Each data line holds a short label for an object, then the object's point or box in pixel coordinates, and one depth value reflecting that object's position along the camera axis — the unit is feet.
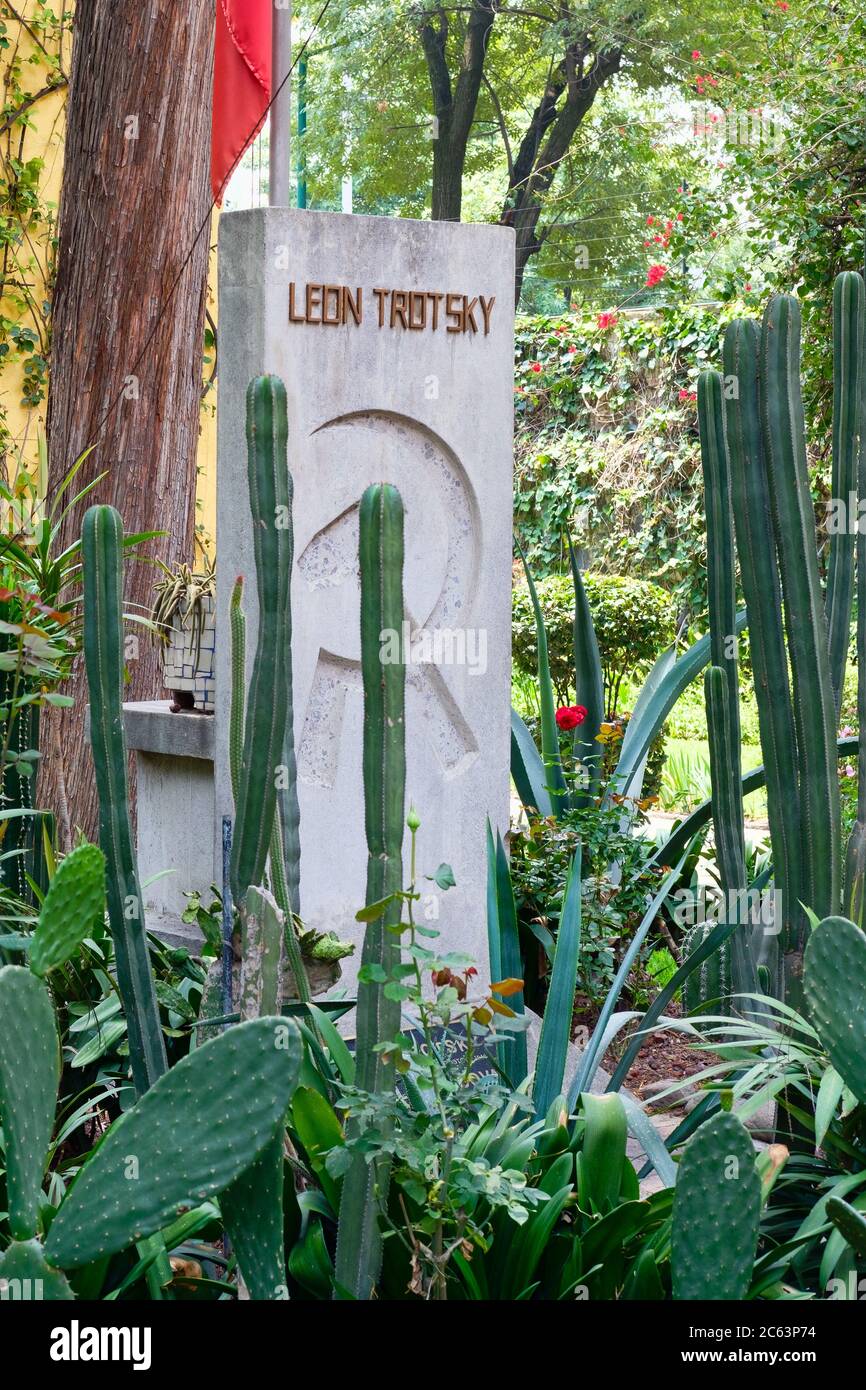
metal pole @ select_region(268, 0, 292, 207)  17.95
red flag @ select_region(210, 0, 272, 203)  20.88
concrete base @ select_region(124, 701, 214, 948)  13.84
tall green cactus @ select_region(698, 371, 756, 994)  9.57
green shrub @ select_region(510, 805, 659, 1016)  13.88
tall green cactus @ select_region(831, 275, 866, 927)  9.62
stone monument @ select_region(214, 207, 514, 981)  12.81
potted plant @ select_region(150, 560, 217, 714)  13.92
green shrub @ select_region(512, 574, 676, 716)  24.26
